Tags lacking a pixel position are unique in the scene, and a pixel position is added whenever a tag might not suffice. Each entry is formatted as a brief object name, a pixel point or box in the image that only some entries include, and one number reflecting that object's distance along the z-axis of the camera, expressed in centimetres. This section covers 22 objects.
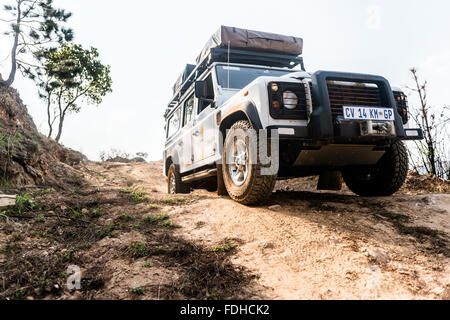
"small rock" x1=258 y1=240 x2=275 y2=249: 226
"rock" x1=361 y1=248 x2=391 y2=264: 203
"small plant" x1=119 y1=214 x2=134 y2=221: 306
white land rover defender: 288
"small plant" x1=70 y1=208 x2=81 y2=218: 315
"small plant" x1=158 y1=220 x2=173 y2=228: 285
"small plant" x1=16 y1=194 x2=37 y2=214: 311
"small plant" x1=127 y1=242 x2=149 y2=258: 213
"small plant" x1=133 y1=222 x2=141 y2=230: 276
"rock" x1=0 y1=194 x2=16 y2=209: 305
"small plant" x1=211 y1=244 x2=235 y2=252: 226
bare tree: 620
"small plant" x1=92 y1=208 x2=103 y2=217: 322
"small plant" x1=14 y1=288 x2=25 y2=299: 161
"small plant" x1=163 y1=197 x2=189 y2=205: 370
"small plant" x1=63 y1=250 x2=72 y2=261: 207
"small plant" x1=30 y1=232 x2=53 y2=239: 250
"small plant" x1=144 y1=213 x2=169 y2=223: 299
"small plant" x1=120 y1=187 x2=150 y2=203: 390
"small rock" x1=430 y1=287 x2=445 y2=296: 166
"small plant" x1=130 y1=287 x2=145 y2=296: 166
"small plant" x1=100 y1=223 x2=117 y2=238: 253
